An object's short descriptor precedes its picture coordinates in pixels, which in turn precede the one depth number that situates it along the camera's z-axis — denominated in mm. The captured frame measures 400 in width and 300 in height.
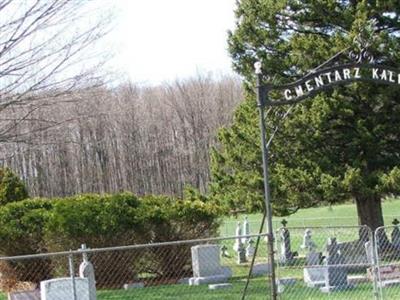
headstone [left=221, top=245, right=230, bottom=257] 21853
